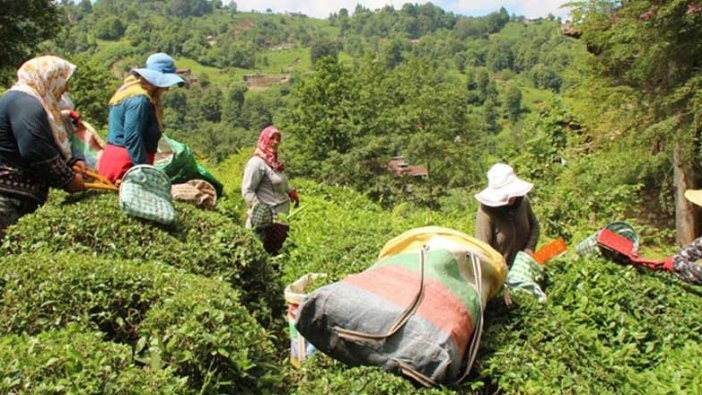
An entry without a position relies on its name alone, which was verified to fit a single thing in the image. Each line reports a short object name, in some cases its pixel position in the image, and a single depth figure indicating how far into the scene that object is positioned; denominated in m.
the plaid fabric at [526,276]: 4.61
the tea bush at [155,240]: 4.26
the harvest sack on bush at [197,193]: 5.36
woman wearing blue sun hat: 4.86
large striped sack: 3.28
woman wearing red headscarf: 6.38
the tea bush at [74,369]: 2.51
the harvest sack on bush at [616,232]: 5.31
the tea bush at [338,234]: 5.38
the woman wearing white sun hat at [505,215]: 4.97
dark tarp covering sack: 5.68
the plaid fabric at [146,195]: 4.38
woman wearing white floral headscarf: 4.17
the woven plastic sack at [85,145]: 5.18
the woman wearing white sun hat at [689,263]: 4.68
